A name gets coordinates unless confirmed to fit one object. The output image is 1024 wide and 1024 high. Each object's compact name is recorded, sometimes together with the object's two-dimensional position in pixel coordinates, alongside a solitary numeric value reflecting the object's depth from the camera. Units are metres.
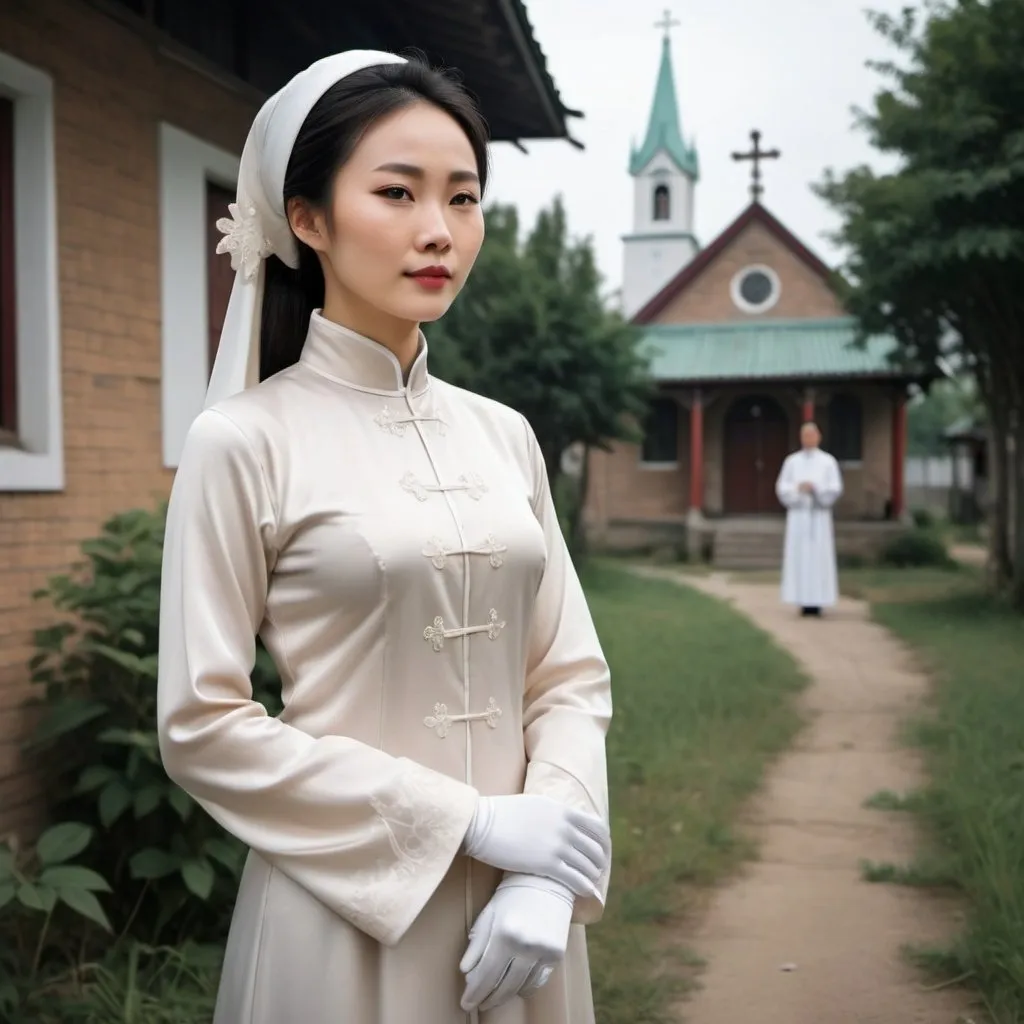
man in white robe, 11.47
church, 19.62
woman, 1.38
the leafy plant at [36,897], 2.74
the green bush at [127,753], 3.33
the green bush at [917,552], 17.44
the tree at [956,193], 9.28
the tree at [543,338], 14.00
